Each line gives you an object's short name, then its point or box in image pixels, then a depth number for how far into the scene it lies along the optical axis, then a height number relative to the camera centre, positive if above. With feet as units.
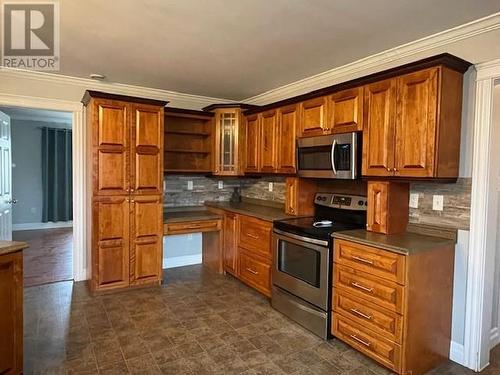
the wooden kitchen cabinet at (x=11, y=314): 6.29 -2.86
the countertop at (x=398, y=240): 7.26 -1.53
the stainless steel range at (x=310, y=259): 8.91 -2.47
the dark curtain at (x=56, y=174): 24.84 -0.19
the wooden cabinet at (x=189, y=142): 14.82 +1.53
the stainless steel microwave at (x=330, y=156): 9.14 +0.62
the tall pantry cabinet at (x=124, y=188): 11.55 -0.57
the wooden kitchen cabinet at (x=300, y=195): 11.78 -0.73
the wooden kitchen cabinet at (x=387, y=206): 8.58 -0.78
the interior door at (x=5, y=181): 13.30 -0.47
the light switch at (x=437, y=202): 8.28 -0.62
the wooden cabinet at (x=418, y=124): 7.34 +1.30
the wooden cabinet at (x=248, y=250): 11.66 -2.94
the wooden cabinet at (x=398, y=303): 7.17 -2.96
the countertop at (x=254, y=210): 11.72 -1.44
